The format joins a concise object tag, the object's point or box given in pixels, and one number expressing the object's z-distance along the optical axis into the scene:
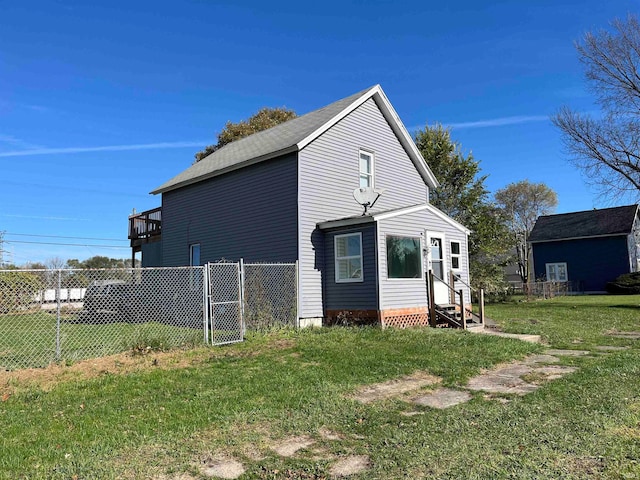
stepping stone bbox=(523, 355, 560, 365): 8.11
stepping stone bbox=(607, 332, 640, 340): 11.05
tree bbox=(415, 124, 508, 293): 23.89
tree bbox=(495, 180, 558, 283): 49.75
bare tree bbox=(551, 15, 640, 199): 21.14
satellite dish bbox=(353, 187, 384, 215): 13.46
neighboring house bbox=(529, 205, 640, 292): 32.69
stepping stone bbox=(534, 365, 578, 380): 6.94
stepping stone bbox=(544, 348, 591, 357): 8.66
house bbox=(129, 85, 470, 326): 12.20
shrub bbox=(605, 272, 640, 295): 29.11
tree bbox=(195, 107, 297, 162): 31.72
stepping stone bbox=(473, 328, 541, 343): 10.53
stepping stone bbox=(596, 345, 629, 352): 9.15
